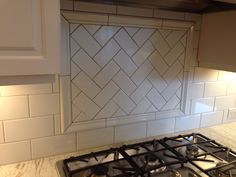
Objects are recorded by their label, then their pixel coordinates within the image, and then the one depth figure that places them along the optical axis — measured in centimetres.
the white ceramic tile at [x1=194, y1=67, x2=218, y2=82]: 128
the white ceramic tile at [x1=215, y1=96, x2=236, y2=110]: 141
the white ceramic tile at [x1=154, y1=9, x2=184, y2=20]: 108
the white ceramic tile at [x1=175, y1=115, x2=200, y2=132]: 131
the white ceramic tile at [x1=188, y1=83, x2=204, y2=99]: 128
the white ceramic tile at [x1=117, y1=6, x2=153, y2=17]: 100
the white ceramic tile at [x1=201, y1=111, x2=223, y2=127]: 140
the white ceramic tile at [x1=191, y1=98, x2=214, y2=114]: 133
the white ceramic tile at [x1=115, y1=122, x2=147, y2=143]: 115
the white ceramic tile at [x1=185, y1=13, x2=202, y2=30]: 116
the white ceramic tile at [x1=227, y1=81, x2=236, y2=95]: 140
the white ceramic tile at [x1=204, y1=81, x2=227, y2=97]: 134
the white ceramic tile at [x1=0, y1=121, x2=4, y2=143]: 91
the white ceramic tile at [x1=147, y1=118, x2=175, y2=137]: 123
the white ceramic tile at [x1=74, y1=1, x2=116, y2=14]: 92
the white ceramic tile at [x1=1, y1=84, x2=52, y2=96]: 89
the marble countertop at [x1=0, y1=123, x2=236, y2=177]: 89
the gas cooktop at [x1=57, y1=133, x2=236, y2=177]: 88
